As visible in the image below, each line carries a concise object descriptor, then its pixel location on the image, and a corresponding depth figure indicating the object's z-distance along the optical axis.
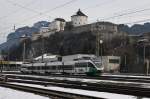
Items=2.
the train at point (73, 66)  59.81
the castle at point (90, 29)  159.00
